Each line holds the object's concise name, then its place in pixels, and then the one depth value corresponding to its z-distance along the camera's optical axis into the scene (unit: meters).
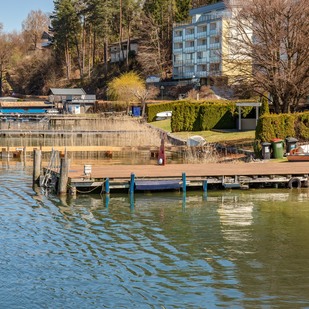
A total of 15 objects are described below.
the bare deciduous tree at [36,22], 178.00
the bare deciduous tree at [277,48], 46.84
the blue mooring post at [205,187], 32.47
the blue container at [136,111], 88.25
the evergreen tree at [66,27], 126.12
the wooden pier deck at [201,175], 31.94
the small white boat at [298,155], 38.72
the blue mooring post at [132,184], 31.40
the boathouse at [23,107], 102.50
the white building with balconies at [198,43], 105.06
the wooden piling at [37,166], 33.84
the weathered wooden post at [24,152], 50.72
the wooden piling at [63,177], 30.75
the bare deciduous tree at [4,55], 151.12
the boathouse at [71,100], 104.20
